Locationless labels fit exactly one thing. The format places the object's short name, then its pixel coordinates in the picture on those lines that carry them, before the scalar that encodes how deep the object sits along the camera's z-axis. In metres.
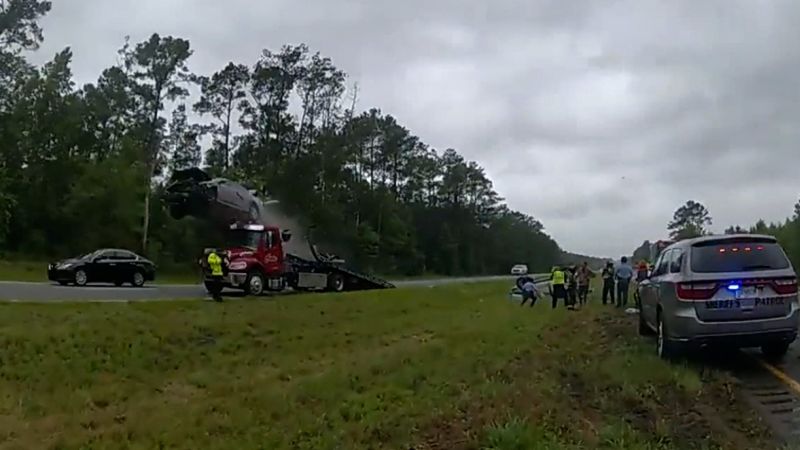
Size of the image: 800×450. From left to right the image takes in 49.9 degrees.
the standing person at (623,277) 27.47
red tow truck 29.41
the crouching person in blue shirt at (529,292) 29.02
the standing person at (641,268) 26.71
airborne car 28.59
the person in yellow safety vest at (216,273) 25.44
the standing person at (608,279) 29.12
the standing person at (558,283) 27.24
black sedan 31.16
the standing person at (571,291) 27.25
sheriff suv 11.17
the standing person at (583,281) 29.05
